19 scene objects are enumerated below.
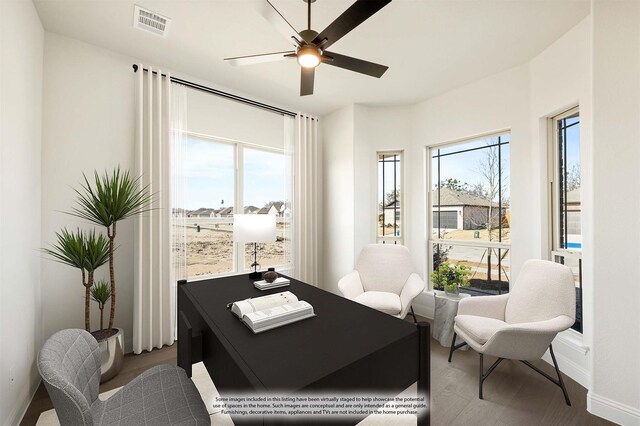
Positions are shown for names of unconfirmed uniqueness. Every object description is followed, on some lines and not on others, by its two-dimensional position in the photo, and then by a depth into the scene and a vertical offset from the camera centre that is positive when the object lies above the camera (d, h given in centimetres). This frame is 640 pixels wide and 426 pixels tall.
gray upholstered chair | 88 -81
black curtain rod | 280 +138
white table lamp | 214 -11
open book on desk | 121 -46
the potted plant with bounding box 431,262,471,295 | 290 -69
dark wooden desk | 90 -52
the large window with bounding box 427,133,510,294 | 304 +6
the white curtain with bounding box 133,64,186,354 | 256 -5
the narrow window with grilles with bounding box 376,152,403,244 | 383 +23
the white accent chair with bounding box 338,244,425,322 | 283 -71
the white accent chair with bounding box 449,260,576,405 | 186 -79
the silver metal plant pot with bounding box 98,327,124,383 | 211 -112
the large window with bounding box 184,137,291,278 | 310 +19
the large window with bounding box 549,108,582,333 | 234 +17
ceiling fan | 141 +105
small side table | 273 -106
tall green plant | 218 +8
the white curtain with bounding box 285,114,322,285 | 376 +27
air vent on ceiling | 207 +153
